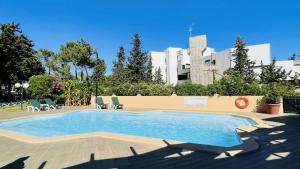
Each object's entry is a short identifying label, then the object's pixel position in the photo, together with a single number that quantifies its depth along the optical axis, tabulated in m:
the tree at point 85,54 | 25.68
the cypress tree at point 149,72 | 27.20
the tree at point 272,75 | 18.64
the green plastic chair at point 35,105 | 12.67
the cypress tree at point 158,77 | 31.19
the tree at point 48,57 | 27.01
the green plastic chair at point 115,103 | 13.46
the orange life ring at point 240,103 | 10.39
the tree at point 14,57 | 21.19
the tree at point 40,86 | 15.78
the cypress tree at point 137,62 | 24.95
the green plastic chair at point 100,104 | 13.59
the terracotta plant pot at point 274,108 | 8.98
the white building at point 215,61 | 23.82
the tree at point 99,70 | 28.50
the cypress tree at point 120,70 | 25.77
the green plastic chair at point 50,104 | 13.60
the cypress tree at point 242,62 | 22.53
